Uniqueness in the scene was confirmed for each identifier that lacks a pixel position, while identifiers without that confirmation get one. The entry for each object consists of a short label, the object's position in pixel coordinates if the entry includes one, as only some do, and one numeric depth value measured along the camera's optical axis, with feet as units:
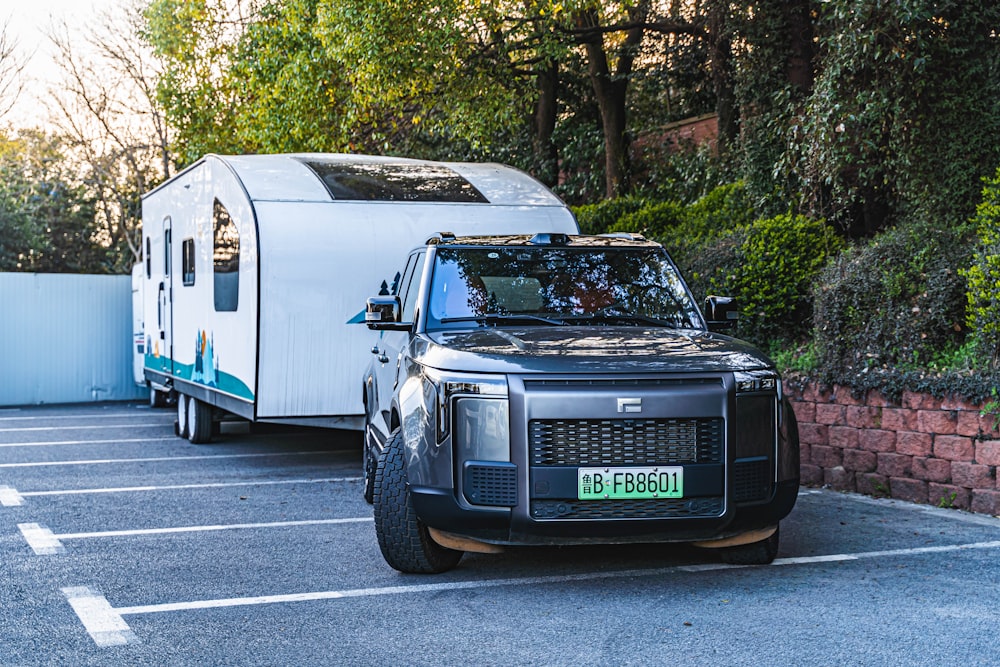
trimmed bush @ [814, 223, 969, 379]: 30.55
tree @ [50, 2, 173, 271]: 96.84
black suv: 18.90
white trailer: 34.19
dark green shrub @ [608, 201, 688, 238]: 49.52
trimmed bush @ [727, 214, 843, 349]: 37.06
